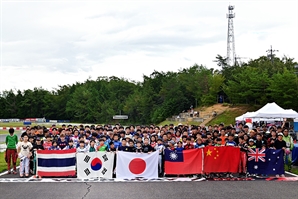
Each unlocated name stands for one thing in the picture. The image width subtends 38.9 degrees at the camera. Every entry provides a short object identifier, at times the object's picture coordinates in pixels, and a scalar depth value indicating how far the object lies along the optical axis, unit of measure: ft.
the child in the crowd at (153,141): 51.04
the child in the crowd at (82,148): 48.72
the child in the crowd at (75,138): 54.03
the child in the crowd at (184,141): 50.23
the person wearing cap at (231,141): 50.55
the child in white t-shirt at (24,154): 48.19
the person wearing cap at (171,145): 48.76
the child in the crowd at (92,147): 49.39
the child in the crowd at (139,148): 48.34
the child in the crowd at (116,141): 51.44
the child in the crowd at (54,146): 50.46
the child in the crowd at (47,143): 51.44
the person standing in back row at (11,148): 51.98
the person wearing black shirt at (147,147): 48.43
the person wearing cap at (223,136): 51.94
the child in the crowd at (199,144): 50.05
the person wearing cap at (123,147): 48.62
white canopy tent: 92.99
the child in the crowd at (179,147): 48.55
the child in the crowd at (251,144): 49.16
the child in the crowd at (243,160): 48.29
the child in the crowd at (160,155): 48.57
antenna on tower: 257.55
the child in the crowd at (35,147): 48.69
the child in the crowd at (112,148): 49.09
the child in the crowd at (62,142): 51.69
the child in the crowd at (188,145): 49.16
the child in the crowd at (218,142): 50.18
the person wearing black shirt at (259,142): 49.42
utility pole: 271.53
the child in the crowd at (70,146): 50.72
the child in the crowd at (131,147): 48.67
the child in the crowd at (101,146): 49.96
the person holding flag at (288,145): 53.81
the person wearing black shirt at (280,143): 50.62
